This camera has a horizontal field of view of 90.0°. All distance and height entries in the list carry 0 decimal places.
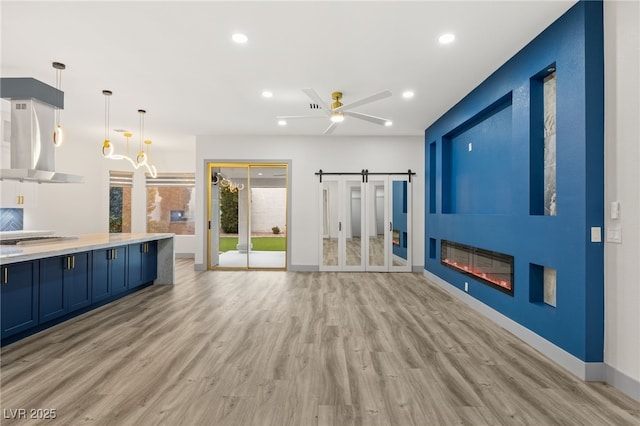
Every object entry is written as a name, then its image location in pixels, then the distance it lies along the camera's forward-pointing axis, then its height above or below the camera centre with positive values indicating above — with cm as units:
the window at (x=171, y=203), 946 +35
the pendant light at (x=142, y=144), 594 +188
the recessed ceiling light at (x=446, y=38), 327 +184
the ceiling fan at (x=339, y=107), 407 +152
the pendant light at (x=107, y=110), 491 +187
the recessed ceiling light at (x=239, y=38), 328 +185
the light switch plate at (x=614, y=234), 247 -14
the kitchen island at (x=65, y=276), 315 -76
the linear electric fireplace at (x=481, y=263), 385 -69
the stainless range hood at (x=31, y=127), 421 +119
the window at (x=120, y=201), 901 +40
